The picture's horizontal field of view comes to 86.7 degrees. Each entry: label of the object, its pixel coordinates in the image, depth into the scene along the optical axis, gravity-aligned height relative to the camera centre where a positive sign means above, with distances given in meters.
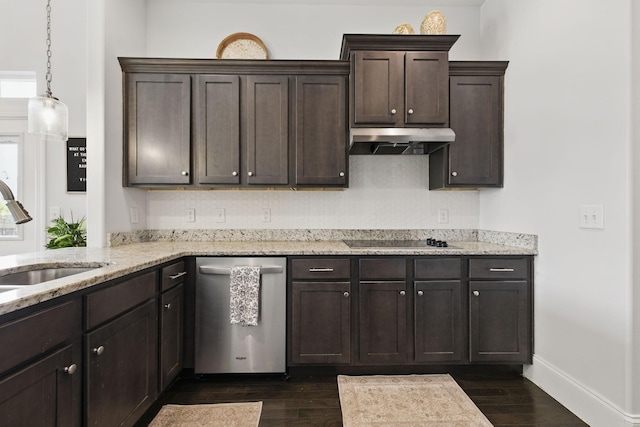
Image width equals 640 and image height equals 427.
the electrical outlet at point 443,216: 3.22 -0.02
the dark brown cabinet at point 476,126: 2.83 +0.73
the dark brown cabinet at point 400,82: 2.69 +1.05
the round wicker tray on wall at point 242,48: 3.11 +1.52
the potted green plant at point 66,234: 2.88 -0.19
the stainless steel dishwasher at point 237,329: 2.46 -0.84
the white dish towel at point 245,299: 2.41 -0.61
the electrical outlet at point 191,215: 3.15 -0.02
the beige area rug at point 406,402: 1.99 -1.22
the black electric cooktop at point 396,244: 2.71 -0.26
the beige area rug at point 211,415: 1.98 -1.23
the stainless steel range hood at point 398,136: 2.58 +0.59
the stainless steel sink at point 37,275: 1.72 -0.33
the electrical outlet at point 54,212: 3.27 +0.01
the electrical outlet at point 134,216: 2.89 -0.03
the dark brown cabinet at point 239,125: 2.79 +0.73
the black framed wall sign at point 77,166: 3.24 +0.45
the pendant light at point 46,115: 1.85 +0.54
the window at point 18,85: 3.35 +1.28
